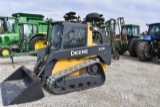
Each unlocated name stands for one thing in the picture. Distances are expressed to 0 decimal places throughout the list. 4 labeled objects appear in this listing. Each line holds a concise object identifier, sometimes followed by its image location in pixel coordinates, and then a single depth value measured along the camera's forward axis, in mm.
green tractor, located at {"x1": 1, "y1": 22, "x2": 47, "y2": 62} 13242
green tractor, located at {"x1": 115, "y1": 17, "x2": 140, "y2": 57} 12914
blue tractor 10680
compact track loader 5465
